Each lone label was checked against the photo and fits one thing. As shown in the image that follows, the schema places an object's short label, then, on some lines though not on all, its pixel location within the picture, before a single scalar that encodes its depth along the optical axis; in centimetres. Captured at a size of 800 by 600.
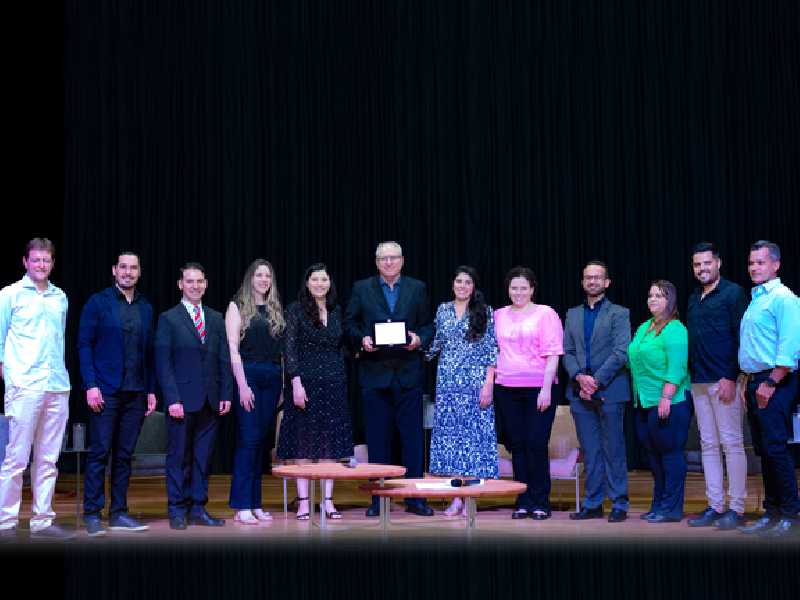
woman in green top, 571
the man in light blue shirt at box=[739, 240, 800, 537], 506
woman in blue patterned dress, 605
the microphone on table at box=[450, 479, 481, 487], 503
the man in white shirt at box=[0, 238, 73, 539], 530
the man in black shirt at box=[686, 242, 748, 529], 546
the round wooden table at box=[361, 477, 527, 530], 485
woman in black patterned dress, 598
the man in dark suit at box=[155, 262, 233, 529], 560
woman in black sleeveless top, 589
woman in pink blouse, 599
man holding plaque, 612
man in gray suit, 594
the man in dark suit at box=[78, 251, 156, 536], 544
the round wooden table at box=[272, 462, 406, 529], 515
